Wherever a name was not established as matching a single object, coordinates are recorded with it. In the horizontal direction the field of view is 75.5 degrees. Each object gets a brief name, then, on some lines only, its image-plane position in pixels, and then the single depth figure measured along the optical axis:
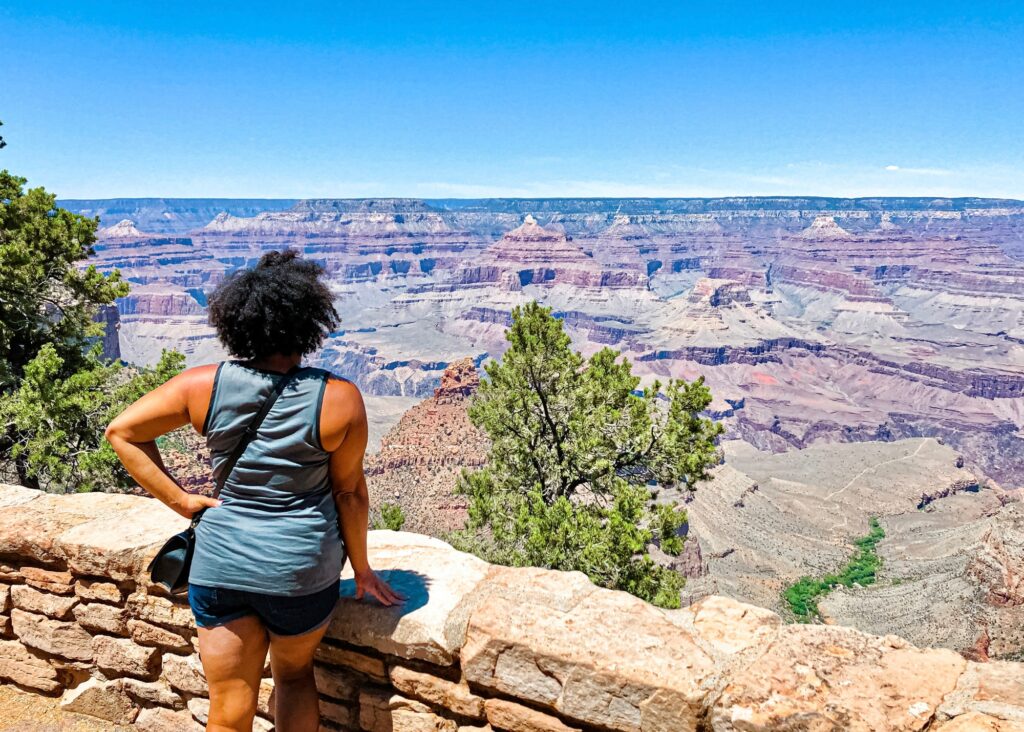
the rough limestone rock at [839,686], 2.79
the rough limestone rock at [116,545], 4.11
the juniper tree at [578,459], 10.11
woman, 2.96
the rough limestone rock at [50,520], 4.36
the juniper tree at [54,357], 11.73
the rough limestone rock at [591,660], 3.01
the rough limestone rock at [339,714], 3.73
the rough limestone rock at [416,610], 3.44
